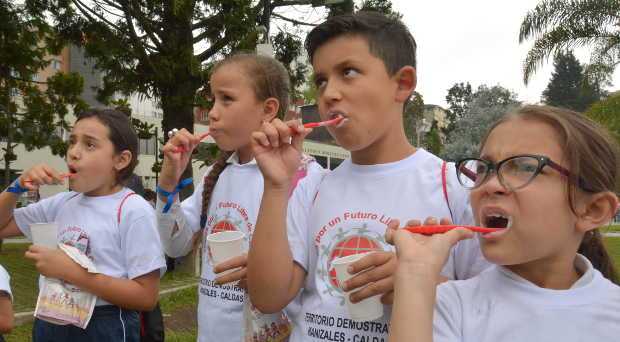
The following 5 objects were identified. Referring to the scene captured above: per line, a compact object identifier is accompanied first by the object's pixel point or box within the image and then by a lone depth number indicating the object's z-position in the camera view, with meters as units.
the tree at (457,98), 66.94
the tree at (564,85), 58.88
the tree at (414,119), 36.66
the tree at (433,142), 47.61
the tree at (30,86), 9.24
